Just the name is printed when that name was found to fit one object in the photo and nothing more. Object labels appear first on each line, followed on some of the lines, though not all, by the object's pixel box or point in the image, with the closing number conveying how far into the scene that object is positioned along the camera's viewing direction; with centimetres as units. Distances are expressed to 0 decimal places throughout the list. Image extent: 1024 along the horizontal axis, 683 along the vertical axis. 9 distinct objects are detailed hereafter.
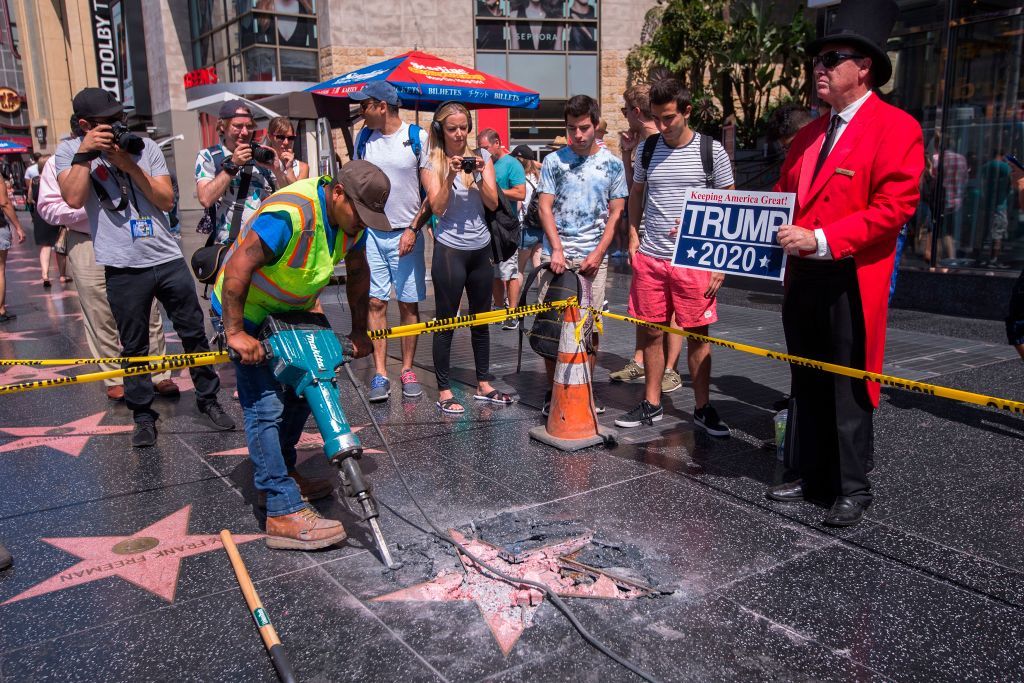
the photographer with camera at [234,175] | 532
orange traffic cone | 488
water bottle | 443
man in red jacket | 347
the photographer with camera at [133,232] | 475
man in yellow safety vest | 329
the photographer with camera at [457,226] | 536
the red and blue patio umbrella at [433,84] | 1138
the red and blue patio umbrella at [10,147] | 4931
